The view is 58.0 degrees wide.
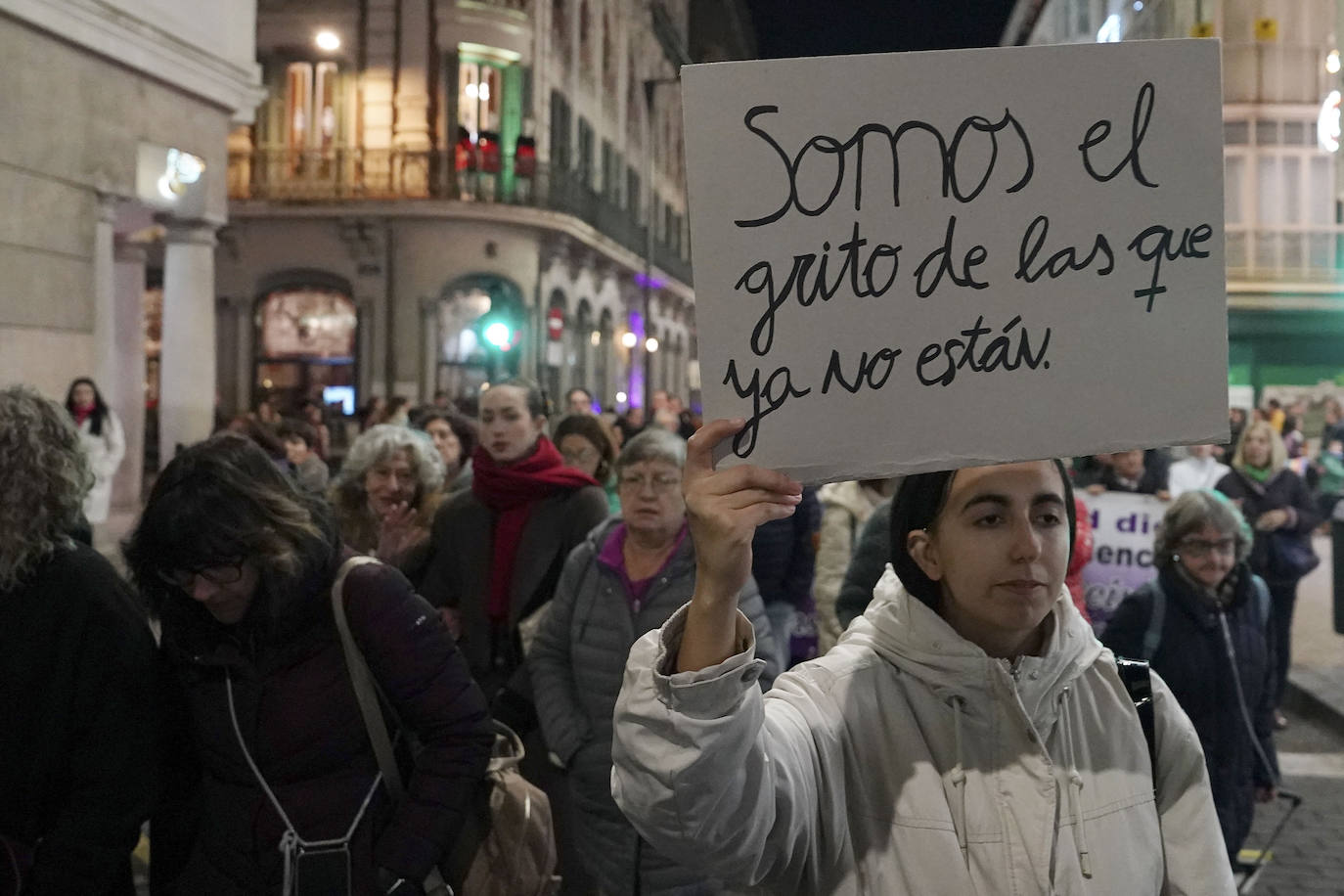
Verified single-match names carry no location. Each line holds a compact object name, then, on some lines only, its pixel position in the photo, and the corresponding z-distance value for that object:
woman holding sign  1.65
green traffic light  24.00
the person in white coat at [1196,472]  7.45
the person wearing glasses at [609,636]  3.60
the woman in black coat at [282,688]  2.53
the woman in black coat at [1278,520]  7.41
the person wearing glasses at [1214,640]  4.12
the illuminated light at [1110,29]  28.31
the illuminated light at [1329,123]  16.92
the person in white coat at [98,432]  10.53
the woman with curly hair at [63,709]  2.57
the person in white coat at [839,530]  5.57
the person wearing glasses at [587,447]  6.52
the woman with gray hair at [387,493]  5.09
